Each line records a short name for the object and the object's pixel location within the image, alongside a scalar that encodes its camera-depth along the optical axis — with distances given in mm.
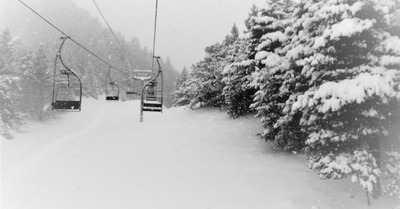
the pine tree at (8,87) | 35634
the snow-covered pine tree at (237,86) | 23812
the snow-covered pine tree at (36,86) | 47188
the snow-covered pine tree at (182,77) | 59812
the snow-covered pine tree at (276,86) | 15406
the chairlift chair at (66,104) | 17447
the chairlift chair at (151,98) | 21016
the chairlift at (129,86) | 23391
